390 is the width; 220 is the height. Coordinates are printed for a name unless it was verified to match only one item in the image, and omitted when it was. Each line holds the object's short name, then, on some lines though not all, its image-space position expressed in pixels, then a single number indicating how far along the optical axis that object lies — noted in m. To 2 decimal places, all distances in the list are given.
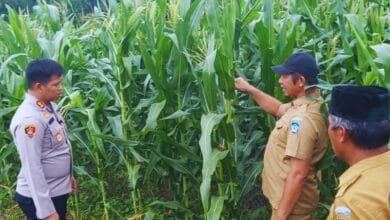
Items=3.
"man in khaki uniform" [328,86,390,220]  1.75
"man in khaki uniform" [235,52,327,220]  2.92
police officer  3.15
